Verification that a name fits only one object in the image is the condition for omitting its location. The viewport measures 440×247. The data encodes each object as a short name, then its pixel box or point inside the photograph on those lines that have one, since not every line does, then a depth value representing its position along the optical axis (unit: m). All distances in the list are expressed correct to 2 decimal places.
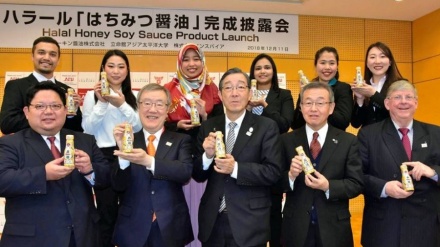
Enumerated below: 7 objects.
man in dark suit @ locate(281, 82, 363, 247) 2.93
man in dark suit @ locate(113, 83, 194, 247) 2.91
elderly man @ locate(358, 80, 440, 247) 3.12
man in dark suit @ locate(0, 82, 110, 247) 2.64
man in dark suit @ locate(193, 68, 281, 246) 2.89
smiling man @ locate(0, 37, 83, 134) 3.53
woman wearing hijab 3.81
